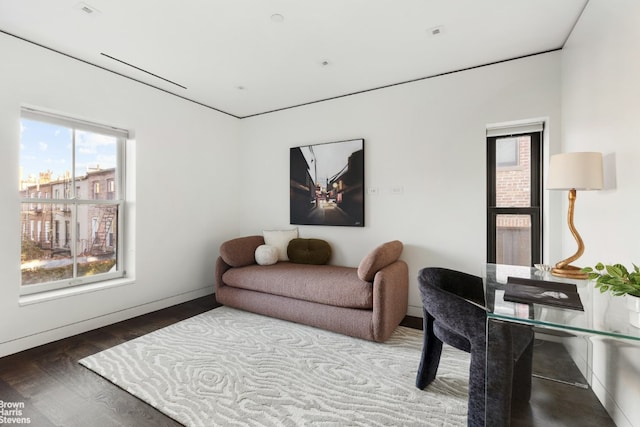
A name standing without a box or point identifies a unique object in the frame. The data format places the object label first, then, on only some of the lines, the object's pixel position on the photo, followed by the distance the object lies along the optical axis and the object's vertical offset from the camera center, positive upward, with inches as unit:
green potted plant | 42.8 -10.9
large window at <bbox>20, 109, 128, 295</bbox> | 104.6 +5.7
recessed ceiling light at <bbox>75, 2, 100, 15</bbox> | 81.7 +58.6
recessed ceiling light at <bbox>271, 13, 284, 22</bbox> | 86.0 +58.7
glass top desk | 41.4 -15.7
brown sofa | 103.8 -29.7
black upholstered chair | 51.0 -25.8
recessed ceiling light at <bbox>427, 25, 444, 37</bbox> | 92.3 +58.7
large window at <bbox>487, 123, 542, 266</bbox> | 114.8 +7.8
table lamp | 66.3 +8.8
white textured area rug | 68.1 -45.5
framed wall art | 141.6 +16.1
